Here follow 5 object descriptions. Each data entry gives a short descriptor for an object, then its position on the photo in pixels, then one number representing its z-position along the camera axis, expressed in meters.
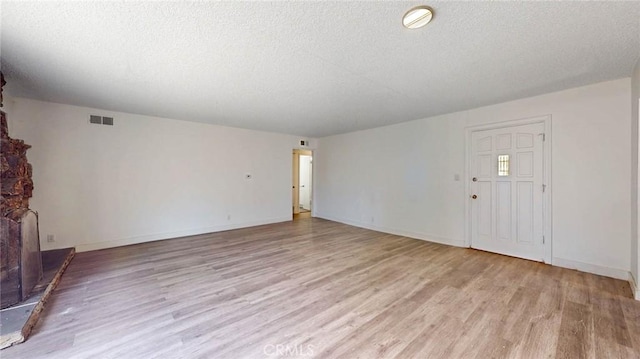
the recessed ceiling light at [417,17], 1.65
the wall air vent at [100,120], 4.10
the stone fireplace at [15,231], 2.23
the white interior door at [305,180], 9.09
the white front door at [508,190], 3.56
